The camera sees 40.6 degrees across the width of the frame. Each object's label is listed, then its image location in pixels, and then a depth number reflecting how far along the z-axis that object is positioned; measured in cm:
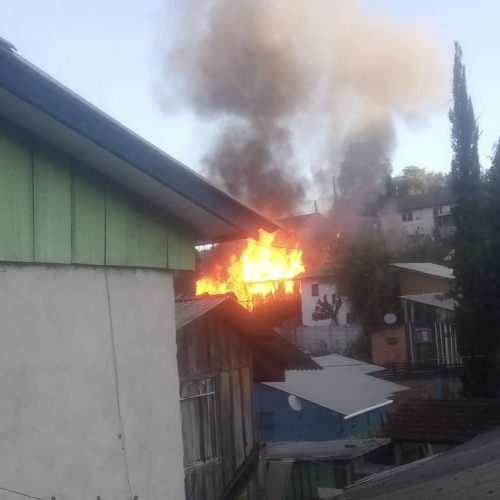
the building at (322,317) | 3466
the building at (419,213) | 5466
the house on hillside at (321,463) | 1323
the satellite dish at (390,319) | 3133
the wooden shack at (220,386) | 766
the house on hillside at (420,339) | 2794
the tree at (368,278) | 3350
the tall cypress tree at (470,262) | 2250
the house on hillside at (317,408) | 1864
